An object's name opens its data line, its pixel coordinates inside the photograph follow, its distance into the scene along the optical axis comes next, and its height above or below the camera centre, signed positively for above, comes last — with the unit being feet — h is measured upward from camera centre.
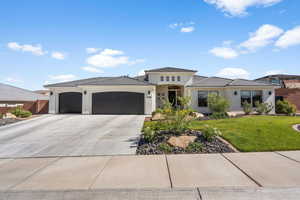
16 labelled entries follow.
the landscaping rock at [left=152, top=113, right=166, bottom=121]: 39.68 -3.33
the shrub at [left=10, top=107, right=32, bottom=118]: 46.34 -2.68
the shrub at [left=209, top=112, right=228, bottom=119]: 43.11 -3.37
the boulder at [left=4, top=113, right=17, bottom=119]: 44.97 -3.48
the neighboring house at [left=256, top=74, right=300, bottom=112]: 64.23 +9.92
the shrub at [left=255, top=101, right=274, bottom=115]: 47.80 -1.43
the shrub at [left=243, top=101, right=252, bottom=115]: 47.50 -1.51
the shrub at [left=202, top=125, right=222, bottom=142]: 22.18 -4.21
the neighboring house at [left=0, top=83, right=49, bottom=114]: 57.77 +2.51
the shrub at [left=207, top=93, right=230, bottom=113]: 45.60 +0.13
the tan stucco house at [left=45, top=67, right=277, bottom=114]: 52.65 +3.77
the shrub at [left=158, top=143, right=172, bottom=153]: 19.75 -5.53
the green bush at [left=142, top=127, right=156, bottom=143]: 22.45 -4.41
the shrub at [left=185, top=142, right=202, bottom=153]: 19.75 -5.52
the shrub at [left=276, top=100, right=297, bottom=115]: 49.27 -1.44
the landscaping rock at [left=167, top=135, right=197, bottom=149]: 20.77 -4.98
